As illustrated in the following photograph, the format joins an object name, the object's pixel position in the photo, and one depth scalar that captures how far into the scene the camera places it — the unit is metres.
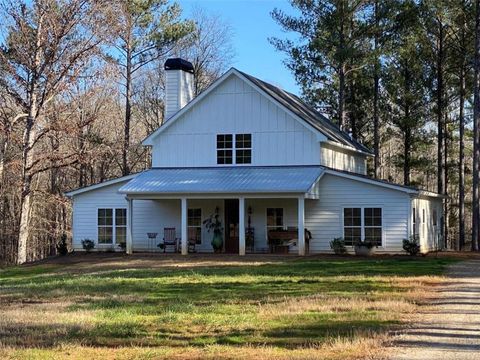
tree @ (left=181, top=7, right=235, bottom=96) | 44.75
